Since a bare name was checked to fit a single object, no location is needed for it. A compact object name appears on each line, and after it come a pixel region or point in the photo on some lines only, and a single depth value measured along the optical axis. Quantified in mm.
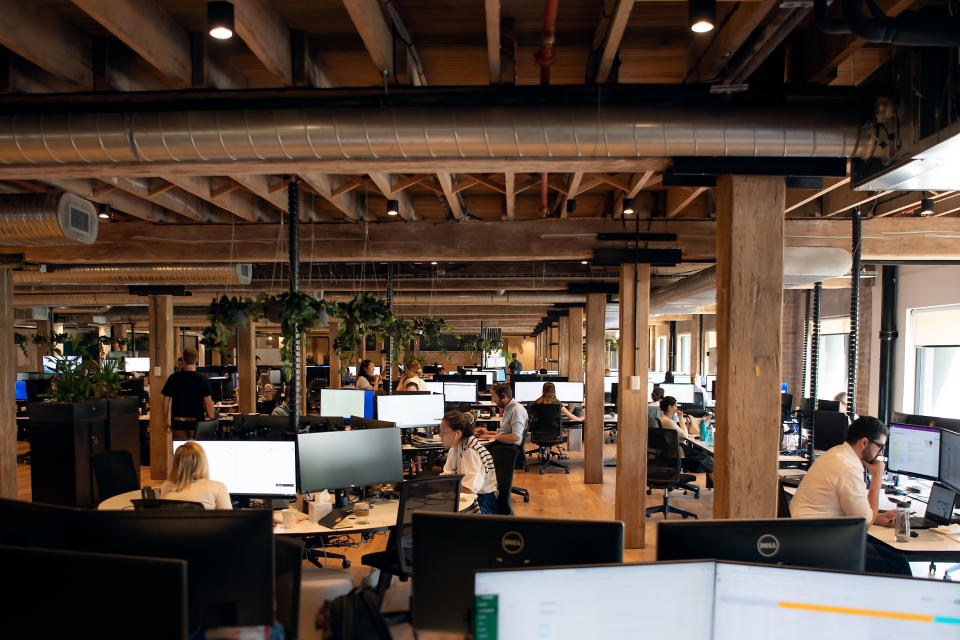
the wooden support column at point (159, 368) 8953
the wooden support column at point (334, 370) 16267
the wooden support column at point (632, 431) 6051
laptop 3936
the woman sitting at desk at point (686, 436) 7614
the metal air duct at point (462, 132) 3119
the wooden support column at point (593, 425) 8930
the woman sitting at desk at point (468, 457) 4466
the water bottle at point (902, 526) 3689
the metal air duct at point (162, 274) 8148
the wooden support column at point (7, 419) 6809
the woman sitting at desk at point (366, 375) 9312
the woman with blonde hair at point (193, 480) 3380
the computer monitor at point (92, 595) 1520
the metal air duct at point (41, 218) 4965
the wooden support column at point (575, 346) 13055
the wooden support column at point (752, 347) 3578
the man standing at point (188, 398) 6949
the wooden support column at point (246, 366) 11852
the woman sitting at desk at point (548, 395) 9453
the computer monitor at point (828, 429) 6473
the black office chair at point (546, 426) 9320
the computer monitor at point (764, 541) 1782
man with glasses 3430
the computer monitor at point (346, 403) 6949
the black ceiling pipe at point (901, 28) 2189
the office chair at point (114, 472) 4488
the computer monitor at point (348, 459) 3961
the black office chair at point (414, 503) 3578
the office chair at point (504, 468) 4739
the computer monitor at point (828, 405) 7834
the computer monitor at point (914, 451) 4469
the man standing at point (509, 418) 7472
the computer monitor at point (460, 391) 10102
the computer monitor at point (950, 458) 4172
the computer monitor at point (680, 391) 11172
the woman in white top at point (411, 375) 8594
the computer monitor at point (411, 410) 7008
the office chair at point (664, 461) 6785
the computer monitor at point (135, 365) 18125
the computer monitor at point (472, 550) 1768
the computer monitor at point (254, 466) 4008
